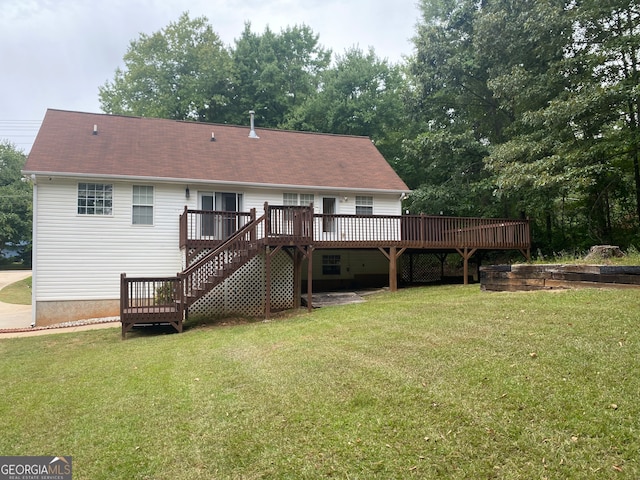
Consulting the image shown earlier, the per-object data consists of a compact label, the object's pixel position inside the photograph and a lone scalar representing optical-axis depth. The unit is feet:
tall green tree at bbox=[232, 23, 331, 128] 95.25
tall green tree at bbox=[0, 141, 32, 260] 129.70
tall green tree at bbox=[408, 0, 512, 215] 58.59
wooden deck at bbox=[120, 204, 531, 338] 32.12
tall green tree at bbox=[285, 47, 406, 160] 84.07
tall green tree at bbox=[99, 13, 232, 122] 95.09
